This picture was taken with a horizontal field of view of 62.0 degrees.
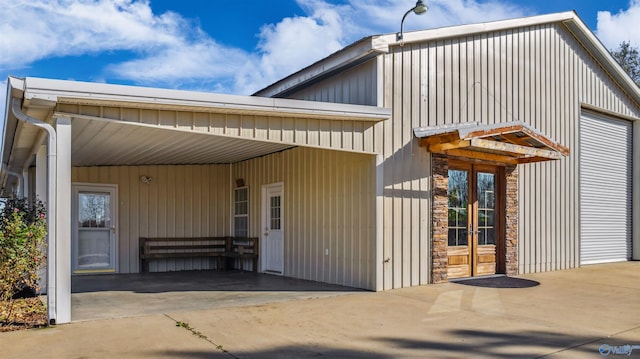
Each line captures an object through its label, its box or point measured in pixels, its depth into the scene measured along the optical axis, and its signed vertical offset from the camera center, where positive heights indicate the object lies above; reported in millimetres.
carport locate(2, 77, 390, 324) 5688 +610
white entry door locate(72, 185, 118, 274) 10750 -655
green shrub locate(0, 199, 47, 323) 5762 -611
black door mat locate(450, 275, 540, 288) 8547 -1451
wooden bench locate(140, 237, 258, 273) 11234 -1139
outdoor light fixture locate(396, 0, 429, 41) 8102 +2839
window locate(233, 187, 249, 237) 11781 -354
